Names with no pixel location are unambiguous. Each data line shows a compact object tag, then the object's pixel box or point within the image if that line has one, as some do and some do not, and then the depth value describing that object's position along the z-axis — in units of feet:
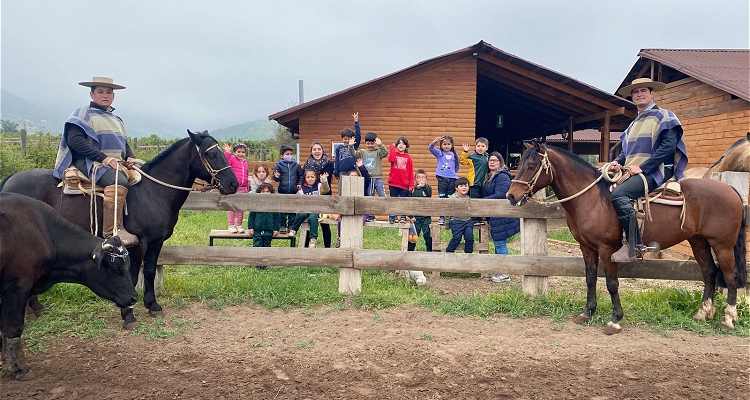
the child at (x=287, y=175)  25.73
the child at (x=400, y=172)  27.89
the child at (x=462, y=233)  22.80
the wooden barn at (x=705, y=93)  37.88
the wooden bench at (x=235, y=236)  24.18
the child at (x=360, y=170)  25.80
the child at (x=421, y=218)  24.90
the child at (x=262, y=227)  23.27
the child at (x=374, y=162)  27.77
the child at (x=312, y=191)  24.95
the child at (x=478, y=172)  26.63
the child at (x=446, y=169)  28.60
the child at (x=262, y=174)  28.09
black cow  11.18
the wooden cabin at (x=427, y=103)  44.11
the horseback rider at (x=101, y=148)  15.10
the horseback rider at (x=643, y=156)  14.82
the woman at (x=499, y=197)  22.02
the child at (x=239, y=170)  26.91
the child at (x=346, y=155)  26.08
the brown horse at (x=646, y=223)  15.24
